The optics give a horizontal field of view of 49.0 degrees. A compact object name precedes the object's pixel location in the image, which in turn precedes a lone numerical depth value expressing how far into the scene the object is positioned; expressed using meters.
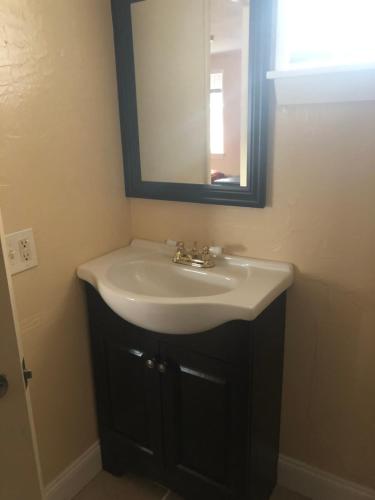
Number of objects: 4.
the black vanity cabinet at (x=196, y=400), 1.27
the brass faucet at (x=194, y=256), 1.51
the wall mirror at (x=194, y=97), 1.32
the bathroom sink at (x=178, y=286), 1.18
